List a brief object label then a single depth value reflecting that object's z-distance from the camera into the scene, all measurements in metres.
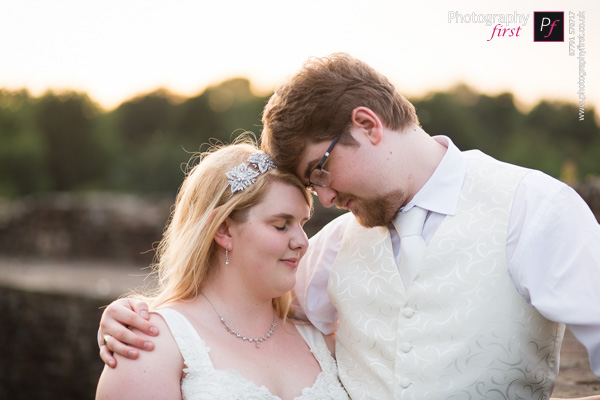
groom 2.08
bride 2.46
